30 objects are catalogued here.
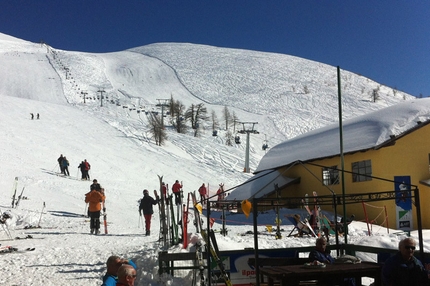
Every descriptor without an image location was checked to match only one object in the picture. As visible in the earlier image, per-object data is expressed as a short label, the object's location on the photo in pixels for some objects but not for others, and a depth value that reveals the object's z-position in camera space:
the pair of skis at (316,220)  15.80
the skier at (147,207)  15.41
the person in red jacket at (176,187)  24.00
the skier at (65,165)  26.84
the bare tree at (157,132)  43.27
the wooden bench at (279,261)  7.56
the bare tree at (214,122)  62.67
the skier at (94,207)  15.61
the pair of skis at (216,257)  7.56
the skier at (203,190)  25.80
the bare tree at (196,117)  59.35
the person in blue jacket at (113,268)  4.87
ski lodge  19.54
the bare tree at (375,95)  84.28
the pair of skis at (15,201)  18.42
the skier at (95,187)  16.88
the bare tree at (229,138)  54.79
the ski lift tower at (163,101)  75.07
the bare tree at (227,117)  67.02
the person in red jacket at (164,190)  12.46
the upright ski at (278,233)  14.99
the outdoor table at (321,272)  6.09
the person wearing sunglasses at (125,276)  4.46
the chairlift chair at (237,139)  55.49
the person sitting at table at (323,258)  6.93
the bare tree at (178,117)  56.30
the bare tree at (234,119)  65.24
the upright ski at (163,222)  11.91
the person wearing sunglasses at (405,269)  5.92
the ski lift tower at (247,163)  42.97
